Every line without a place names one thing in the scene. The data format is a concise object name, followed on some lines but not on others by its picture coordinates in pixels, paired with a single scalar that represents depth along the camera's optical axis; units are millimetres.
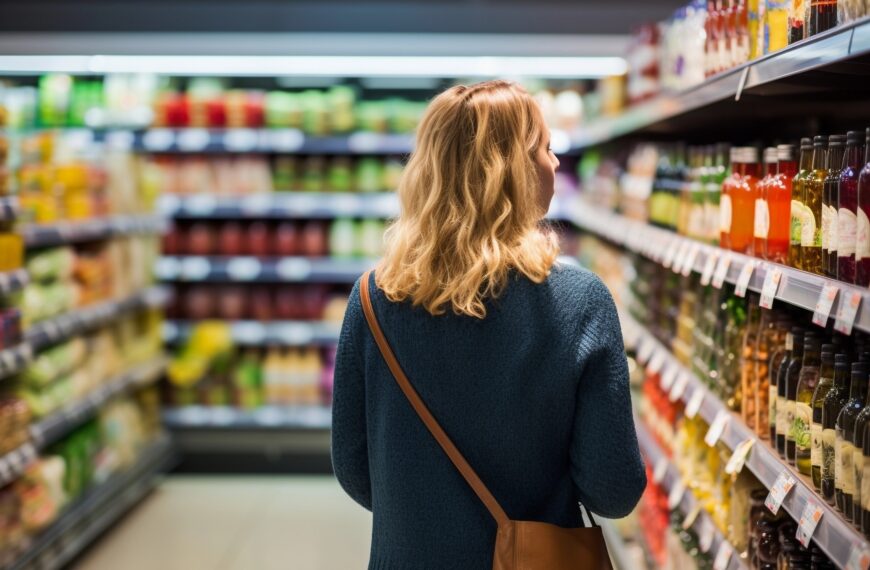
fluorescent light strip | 6020
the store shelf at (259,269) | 6539
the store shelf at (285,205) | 6523
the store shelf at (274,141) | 6484
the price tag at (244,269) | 6516
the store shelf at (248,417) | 6438
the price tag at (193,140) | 6516
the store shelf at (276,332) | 6602
